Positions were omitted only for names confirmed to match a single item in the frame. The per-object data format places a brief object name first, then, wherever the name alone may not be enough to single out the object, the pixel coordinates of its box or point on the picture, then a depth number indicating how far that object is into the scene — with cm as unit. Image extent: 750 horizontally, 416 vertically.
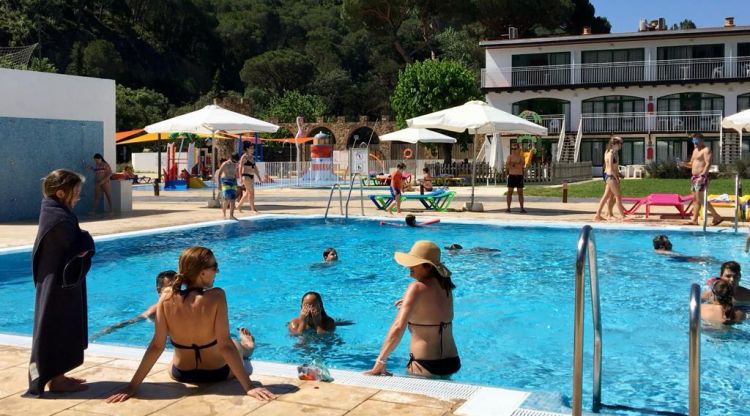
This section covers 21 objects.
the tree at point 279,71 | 6994
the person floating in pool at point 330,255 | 1144
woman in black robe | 435
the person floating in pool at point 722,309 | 743
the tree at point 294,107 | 6106
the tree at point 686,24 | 7910
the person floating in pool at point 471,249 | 1245
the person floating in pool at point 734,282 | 775
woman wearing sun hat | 494
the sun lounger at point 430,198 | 1795
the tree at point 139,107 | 5700
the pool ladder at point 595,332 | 337
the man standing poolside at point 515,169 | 1730
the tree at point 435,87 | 4259
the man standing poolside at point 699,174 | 1414
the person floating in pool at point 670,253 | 1146
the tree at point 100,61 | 6975
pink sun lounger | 1567
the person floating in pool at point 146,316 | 724
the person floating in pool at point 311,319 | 733
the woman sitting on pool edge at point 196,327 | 439
